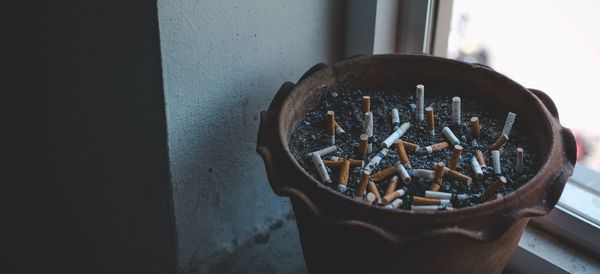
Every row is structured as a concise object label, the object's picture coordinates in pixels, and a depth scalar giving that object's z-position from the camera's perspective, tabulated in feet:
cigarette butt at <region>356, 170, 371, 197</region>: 3.34
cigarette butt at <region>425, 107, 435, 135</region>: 3.76
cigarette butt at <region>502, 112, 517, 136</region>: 3.72
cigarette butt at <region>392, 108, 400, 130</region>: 3.84
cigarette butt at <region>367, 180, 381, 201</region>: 3.35
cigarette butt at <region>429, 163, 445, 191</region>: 3.41
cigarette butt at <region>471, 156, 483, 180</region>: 3.44
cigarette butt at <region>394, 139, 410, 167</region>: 3.58
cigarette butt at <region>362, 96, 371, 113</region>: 3.86
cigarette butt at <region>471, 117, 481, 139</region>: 3.73
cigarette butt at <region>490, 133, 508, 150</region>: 3.65
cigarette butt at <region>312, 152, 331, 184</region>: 3.43
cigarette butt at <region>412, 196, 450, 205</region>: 3.28
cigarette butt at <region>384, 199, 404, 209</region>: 3.28
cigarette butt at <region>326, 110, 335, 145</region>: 3.73
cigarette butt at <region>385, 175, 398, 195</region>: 3.38
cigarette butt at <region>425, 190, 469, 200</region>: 3.32
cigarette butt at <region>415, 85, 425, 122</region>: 3.87
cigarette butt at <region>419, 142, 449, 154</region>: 3.68
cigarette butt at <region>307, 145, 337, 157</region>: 3.60
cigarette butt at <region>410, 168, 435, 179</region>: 3.48
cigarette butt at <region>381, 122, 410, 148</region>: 3.70
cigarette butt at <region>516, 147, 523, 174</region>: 3.43
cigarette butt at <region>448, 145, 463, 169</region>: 3.47
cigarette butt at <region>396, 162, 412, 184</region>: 3.45
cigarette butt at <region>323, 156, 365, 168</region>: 3.55
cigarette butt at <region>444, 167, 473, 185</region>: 3.43
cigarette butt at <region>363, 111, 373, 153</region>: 3.74
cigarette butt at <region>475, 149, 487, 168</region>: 3.54
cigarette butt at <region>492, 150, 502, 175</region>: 3.47
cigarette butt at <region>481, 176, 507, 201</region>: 3.29
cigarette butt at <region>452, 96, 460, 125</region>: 3.80
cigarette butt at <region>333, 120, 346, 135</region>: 3.82
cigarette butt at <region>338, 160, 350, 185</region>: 3.42
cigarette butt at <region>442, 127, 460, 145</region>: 3.72
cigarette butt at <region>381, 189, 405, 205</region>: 3.29
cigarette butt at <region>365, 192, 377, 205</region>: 3.29
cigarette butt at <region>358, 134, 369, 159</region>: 3.62
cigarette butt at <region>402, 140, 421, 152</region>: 3.70
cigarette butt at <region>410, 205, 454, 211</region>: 3.21
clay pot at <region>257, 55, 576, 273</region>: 2.97
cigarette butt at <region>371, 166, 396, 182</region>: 3.50
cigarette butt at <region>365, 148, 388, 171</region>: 3.57
